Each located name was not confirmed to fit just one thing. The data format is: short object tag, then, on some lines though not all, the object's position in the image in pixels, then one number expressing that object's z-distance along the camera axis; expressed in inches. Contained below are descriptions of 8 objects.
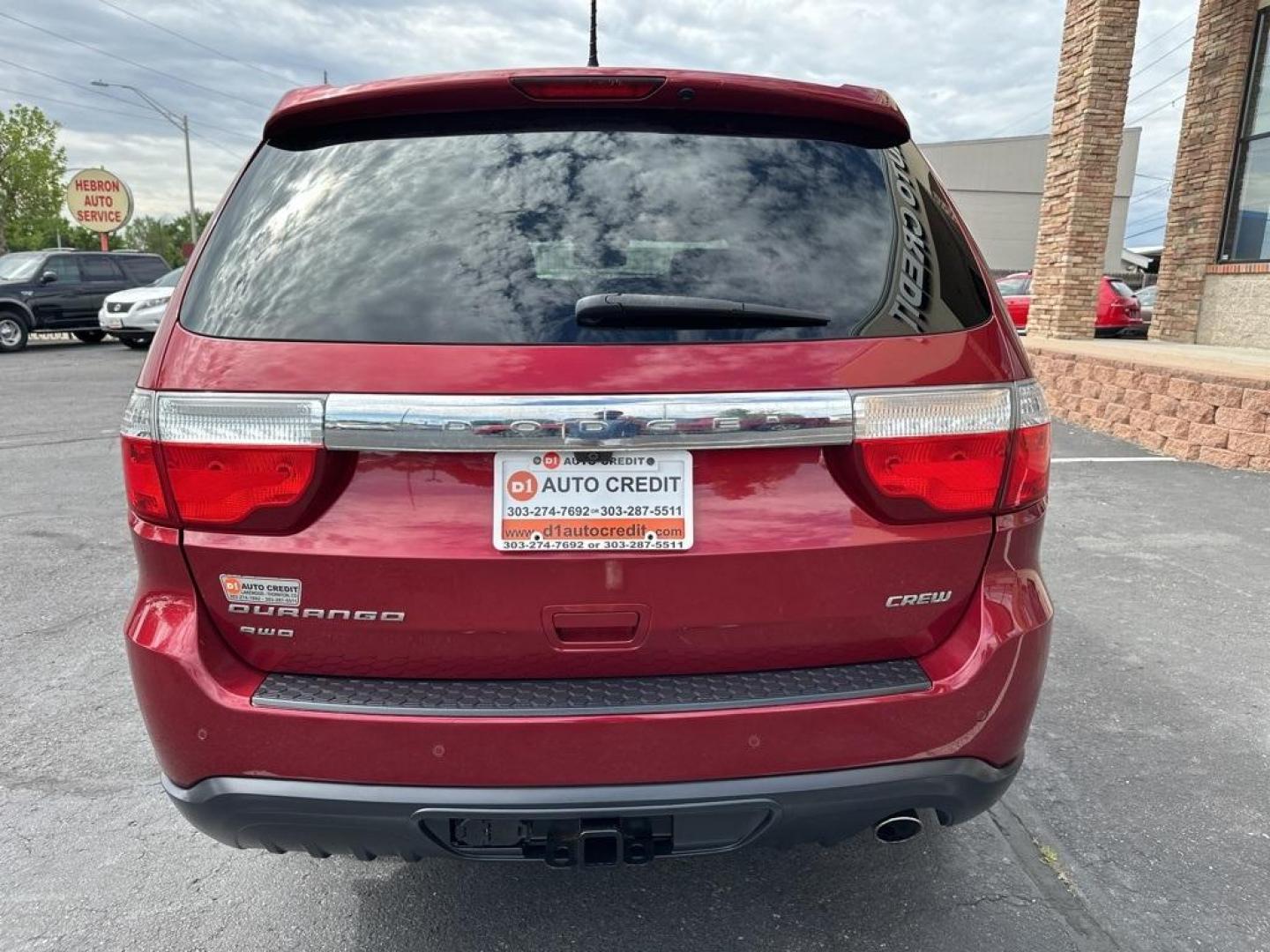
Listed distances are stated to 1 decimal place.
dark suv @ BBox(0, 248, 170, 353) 705.6
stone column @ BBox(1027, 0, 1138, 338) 415.2
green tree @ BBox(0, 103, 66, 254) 1573.6
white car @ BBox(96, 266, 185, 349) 673.6
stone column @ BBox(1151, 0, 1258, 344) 450.6
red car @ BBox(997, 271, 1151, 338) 705.0
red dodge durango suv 62.1
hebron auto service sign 1179.3
